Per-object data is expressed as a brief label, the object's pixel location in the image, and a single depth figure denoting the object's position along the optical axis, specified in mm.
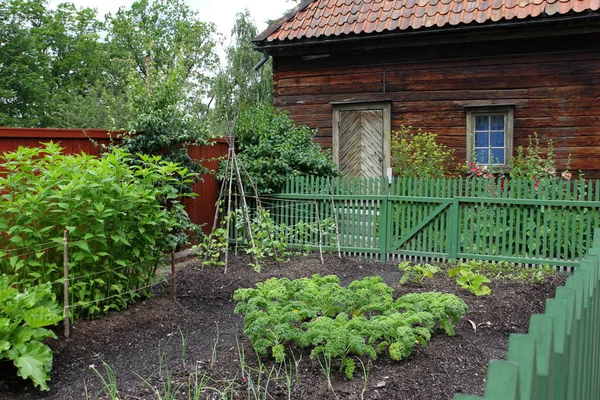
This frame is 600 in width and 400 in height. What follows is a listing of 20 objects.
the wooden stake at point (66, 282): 5055
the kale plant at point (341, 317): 4180
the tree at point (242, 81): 31592
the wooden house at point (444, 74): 11086
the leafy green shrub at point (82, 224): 5180
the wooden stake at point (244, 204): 8414
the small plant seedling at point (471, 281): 6738
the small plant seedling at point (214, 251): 8311
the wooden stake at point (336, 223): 9719
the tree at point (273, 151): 10227
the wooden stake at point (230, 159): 8680
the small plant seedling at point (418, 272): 6980
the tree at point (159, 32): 40556
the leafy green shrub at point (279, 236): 8812
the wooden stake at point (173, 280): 6397
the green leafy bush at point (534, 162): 10398
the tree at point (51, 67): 33938
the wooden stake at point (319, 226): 9469
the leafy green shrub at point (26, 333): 4099
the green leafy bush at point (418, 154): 11508
